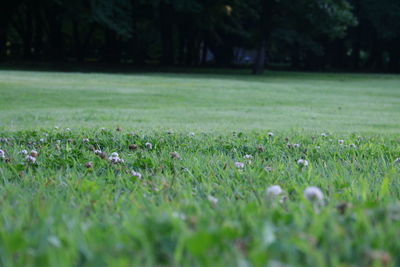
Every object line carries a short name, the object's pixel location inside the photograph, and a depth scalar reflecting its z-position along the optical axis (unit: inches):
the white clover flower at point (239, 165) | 235.1
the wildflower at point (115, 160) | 244.4
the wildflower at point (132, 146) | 310.2
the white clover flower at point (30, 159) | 238.0
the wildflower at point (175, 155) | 263.9
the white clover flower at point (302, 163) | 232.7
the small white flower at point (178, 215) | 110.3
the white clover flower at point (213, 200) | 149.0
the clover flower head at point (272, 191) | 122.2
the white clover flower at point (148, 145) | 313.6
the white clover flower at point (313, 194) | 109.6
